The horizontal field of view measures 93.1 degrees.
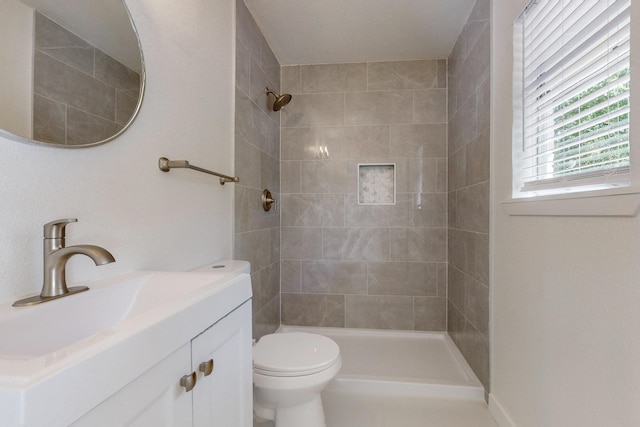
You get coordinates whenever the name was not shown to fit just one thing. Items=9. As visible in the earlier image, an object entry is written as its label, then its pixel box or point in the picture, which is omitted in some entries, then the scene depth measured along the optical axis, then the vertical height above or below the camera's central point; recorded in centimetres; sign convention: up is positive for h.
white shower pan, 178 -101
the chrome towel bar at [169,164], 112 +18
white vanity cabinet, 47 -34
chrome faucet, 69 -10
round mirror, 67 +37
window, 85 +41
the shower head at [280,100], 229 +86
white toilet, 126 -69
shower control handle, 213 +10
